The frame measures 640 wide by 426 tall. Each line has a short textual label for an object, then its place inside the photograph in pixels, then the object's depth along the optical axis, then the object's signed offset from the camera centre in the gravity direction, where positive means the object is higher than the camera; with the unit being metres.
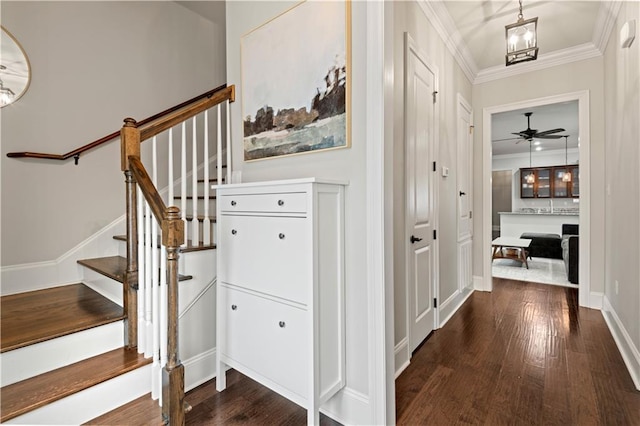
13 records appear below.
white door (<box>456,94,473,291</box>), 3.56 +0.23
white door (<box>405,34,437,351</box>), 2.30 +0.14
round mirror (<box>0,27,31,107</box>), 2.33 +1.11
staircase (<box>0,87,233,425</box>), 1.48 -0.68
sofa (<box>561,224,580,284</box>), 4.16 -0.70
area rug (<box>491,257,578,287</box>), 4.62 -1.07
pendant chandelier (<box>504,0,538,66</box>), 2.49 +1.40
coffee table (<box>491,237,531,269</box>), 5.24 -0.77
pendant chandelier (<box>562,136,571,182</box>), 8.41 +0.93
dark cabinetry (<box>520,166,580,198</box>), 8.55 +0.74
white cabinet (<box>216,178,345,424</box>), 1.46 -0.41
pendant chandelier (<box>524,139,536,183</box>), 9.02 +0.90
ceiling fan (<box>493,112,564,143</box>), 5.22 +1.29
